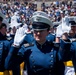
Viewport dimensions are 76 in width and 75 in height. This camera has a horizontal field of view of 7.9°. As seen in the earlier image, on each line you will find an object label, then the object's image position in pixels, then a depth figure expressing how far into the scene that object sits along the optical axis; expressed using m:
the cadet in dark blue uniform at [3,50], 8.35
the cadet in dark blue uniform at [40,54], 6.93
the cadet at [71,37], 8.69
